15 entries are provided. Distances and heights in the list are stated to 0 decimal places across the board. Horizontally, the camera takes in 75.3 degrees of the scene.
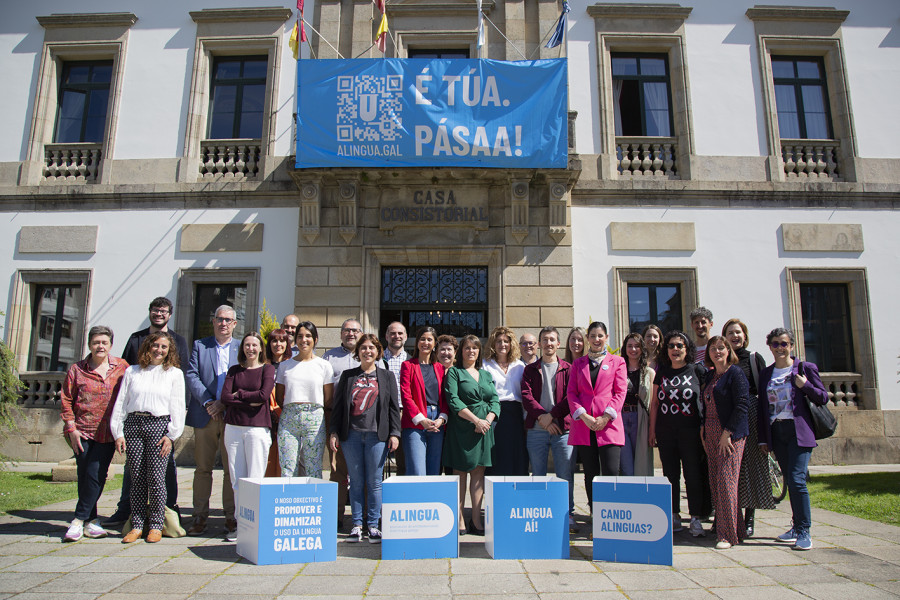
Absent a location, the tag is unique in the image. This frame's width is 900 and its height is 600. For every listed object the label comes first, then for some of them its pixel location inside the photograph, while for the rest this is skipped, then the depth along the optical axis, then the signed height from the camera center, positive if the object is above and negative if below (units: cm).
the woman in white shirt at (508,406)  536 +4
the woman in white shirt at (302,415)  496 -4
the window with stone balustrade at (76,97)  1100 +601
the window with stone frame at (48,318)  1052 +166
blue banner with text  969 +487
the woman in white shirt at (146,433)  488 -19
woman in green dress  502 -15
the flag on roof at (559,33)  1001 +643
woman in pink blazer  500 +5
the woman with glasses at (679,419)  502 -7
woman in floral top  495 -9
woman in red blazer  511 +2
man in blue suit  517 +5
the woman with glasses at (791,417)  469 -6
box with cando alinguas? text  416 -78
